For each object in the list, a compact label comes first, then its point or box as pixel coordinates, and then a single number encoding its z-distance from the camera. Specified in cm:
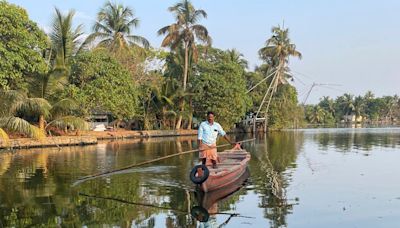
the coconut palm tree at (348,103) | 10276
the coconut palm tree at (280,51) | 4672
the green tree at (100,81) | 3051
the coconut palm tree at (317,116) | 9750
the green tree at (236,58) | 4784
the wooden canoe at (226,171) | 1021
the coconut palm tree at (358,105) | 10244
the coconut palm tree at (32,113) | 2233
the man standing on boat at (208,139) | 1127
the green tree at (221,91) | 4078
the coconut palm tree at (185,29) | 3919
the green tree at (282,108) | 5103
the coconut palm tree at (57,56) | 2531
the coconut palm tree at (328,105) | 10525
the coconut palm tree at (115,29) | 3719
